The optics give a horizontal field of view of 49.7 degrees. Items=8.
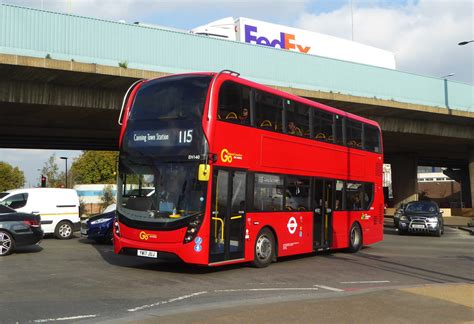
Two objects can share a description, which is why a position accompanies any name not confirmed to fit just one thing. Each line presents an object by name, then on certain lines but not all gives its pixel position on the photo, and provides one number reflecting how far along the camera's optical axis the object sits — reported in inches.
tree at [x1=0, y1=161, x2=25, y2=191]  3612.2
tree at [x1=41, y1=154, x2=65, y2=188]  2453.2
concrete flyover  721.6
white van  780.6
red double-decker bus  407.2
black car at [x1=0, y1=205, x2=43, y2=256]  544.7
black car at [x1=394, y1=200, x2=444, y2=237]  946.1
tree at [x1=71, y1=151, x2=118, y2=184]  2893.7
